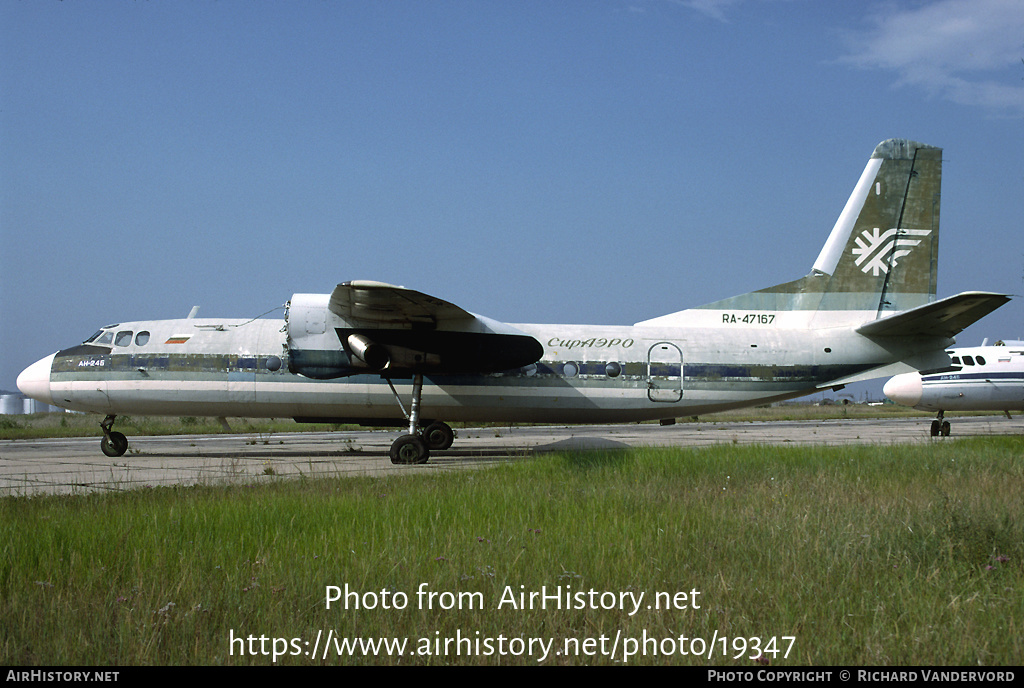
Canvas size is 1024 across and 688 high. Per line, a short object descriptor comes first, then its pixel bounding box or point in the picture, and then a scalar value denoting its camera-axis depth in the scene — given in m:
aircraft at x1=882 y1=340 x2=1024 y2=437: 24.11
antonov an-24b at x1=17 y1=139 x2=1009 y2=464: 15.17
